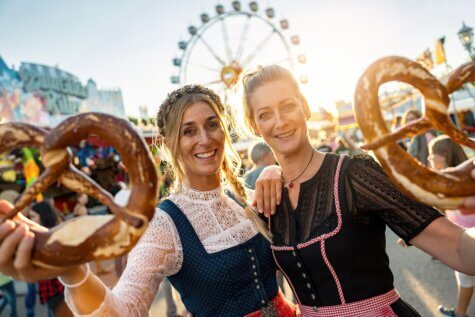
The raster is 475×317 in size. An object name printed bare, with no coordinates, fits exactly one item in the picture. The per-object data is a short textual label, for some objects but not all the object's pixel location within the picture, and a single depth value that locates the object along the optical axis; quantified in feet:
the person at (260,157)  12.58
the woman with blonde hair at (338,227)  3.98
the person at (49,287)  11.04
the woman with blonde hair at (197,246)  4.14
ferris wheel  51.19
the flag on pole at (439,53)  35.99
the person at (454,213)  8.60
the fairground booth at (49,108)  22.36
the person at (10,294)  12.19
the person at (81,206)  17.13
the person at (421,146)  13.05
